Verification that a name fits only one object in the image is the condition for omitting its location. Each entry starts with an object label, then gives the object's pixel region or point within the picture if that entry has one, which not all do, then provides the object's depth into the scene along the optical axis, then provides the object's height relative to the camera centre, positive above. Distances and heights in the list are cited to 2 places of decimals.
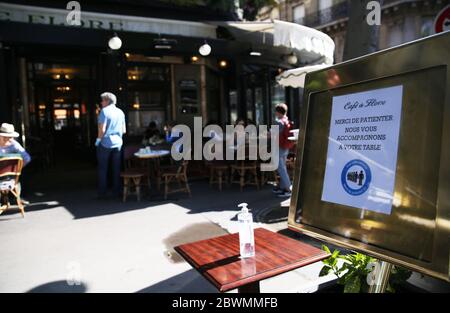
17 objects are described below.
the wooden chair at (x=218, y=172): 7.53 -1.30
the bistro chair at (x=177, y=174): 6.78 -1.15
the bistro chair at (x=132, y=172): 6.60 -1.13
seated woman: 5.96 -0.51
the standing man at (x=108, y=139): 6.62 -0.46
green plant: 1.74 -0.82
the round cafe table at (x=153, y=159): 6.70 -0.93
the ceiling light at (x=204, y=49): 8.37 +1.61
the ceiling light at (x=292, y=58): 10.31 +1.72
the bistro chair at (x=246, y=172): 7.44 -1.28
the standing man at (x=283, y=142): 6.64 -0.51
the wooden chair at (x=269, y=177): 7.64 -1.43
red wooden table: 1.62 -0.76
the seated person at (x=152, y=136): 8.25 -0.53
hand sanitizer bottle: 1.87 -0.66
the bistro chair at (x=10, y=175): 5.54 -0.98
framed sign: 1.18 -0.17
